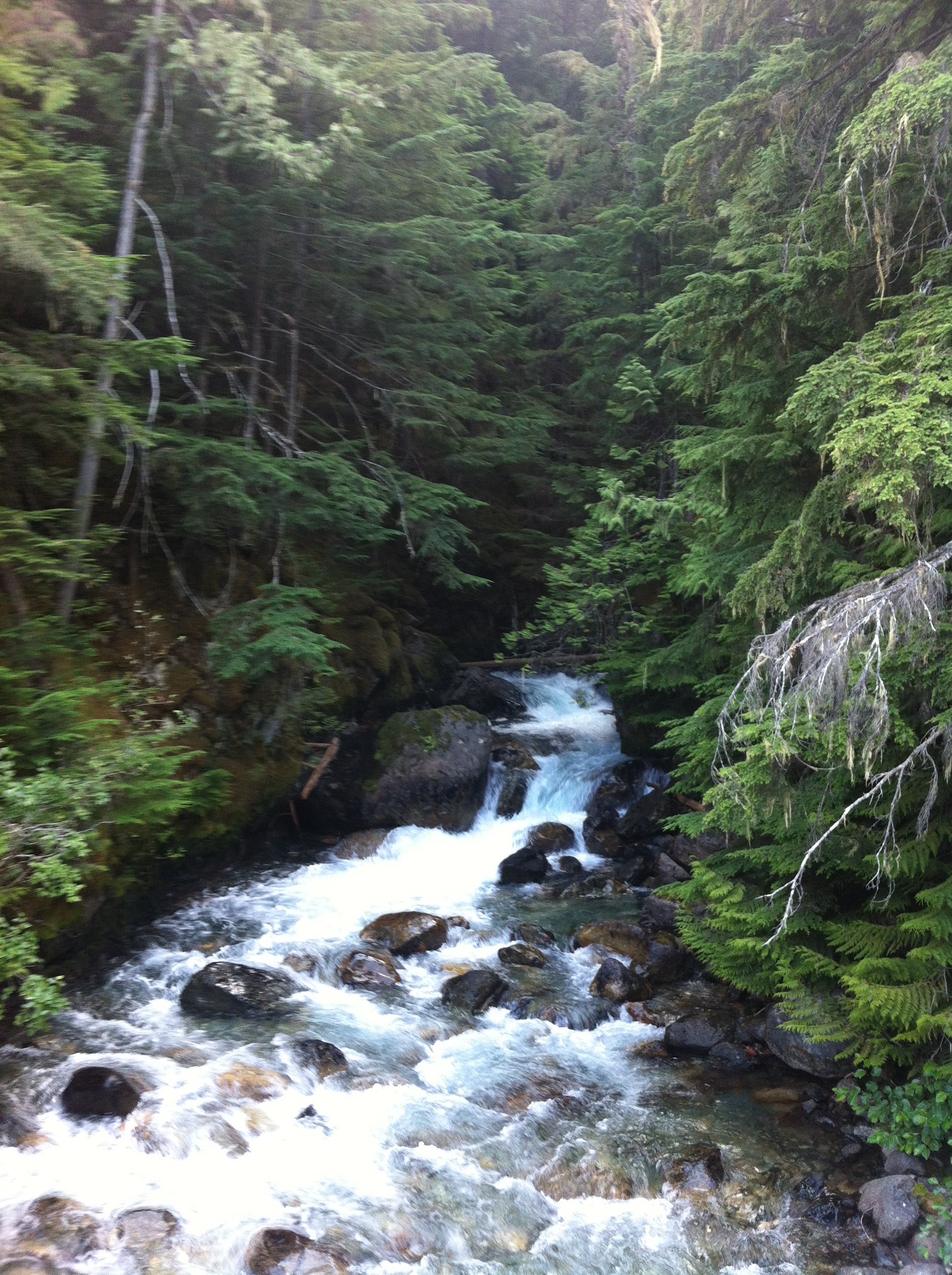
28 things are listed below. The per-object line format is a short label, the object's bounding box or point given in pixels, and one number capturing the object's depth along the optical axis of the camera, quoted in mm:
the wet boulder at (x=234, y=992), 7816
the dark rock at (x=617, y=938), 9234
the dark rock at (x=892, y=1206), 5223
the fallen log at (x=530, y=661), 14906
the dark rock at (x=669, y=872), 10703
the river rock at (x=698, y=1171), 5864
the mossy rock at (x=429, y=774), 12656
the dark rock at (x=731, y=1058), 7156
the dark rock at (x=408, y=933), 9289
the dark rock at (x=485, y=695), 16234
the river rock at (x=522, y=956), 9117
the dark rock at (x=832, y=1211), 5488
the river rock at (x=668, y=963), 8703
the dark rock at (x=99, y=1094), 6160
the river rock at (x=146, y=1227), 5199
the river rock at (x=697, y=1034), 7430
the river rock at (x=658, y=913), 9695
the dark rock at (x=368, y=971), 8648
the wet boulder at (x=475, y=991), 8242
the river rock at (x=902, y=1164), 5594
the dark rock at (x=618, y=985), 8359
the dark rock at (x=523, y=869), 11414
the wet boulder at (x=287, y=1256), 5094
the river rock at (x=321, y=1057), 7070
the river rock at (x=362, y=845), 11891
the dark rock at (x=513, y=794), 13273
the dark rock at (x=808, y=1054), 6707
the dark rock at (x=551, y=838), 12328
